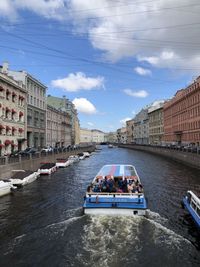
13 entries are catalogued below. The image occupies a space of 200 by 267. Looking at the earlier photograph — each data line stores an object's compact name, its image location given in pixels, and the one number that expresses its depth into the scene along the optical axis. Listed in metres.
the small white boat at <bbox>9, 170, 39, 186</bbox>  19.64
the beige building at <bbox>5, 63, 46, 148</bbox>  41.36
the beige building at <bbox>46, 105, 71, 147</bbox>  57.44
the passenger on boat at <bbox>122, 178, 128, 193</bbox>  13.76
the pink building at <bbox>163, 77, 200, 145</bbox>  46.83
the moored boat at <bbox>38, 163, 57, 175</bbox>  27.08
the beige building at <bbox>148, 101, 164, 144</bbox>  83.68
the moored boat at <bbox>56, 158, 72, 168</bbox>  34.85
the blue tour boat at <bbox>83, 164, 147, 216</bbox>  11.76
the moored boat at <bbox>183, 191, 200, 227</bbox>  11.28
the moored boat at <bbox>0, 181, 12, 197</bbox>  16.86
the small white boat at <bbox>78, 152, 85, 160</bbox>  50.91
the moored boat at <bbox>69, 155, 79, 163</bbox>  41.88
